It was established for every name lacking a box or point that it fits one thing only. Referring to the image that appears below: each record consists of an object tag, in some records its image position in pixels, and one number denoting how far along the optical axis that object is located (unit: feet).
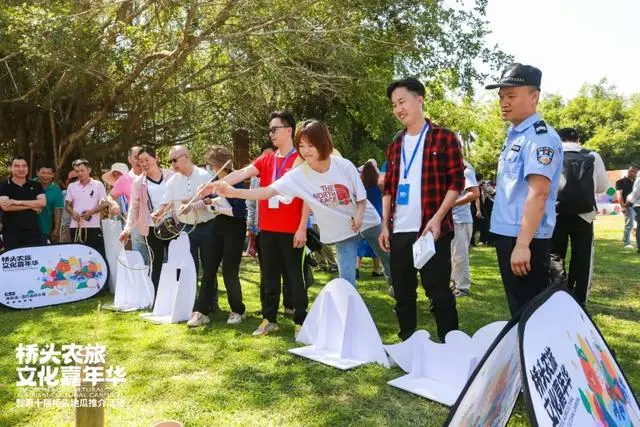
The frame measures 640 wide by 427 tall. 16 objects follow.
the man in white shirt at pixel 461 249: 18.69
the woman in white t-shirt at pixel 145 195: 17.33
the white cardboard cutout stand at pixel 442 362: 9.75
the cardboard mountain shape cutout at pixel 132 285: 18.38
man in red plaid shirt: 10.86
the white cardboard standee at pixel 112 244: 21.20
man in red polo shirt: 13.71
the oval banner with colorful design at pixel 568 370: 4.29
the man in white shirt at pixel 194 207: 15.43
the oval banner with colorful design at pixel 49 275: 18.63
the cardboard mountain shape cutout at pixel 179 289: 15.90
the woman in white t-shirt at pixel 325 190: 12.47
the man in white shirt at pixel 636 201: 29.94
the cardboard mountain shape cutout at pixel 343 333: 11.74
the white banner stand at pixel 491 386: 4.84
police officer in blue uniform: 8.28
